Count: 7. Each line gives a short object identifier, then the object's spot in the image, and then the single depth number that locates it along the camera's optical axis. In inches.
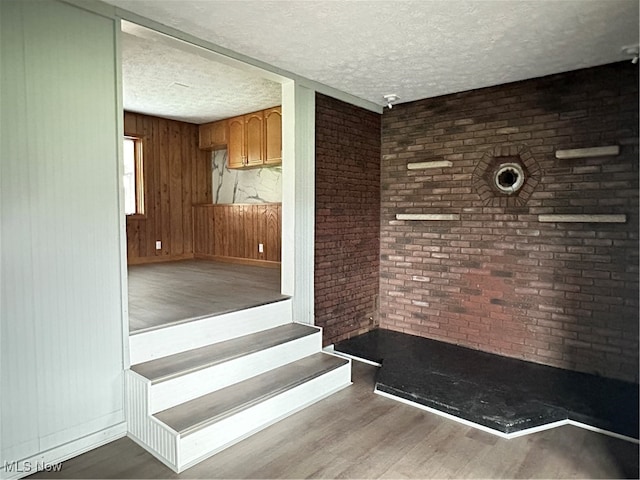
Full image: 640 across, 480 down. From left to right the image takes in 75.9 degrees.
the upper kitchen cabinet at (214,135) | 248.9
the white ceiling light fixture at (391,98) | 167.5
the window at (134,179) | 236.8
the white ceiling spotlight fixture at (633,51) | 118.2
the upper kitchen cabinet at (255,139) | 219.3
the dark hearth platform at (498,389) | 109.5
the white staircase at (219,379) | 95.1
